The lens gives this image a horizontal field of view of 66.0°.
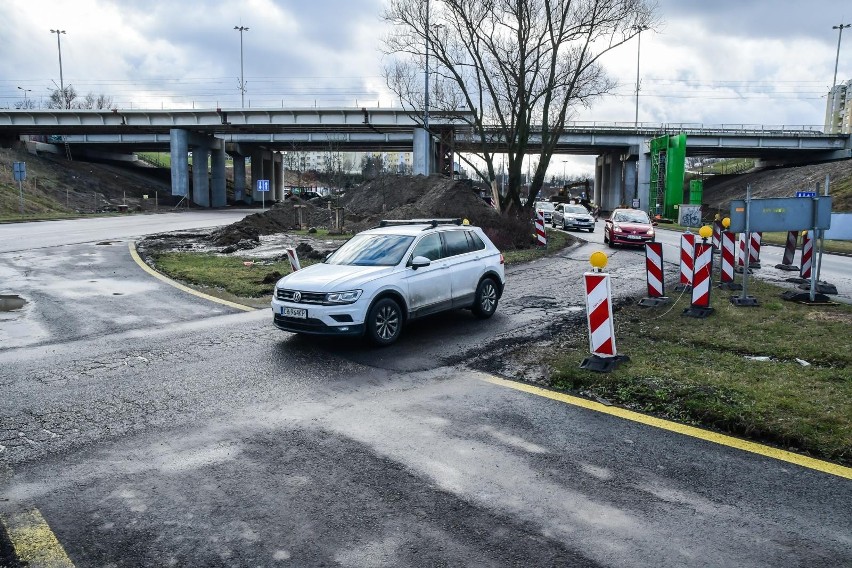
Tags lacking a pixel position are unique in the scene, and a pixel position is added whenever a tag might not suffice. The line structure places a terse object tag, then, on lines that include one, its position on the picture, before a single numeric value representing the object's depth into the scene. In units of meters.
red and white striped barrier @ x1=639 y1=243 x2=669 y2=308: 11.77
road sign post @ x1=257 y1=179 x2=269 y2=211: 45.53
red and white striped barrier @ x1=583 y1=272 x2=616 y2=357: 7.87
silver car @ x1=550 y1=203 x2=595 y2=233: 35.78
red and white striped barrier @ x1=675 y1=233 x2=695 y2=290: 12.54
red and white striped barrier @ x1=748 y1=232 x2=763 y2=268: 17.67
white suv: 8.70
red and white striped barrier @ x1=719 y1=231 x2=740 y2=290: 12.84
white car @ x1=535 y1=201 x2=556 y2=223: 43.44
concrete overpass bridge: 60.22
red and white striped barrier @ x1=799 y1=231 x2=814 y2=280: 14.21
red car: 24.53
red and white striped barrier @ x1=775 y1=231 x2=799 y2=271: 18.23
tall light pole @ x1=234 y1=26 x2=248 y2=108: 62.67
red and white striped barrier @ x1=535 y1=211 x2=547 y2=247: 23.31
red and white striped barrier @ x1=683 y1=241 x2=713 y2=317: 10.51
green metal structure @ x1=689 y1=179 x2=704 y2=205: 47.59
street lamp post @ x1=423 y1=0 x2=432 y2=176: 30.57
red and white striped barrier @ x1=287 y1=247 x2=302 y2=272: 13.85
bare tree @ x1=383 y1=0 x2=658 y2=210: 25.41
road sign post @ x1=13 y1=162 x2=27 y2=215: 37.50
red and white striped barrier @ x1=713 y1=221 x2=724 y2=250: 18.20
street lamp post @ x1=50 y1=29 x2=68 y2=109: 88.62
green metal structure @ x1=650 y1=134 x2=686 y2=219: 46.19
